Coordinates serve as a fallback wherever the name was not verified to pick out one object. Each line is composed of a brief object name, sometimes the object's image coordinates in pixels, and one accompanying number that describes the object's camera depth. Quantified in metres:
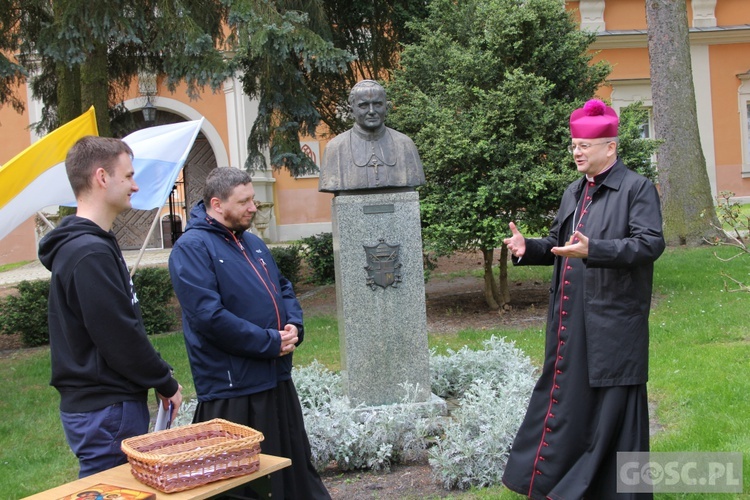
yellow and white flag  6.07
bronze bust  5.93
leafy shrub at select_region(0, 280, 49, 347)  10.96
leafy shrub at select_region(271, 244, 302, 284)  14.47
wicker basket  2.77
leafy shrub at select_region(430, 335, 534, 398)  6.56
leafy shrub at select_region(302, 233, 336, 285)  14.98
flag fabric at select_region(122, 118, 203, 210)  7.41
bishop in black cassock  3.77
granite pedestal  5.89
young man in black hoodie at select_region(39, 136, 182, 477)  3.00
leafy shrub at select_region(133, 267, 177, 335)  11.38
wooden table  2.77
